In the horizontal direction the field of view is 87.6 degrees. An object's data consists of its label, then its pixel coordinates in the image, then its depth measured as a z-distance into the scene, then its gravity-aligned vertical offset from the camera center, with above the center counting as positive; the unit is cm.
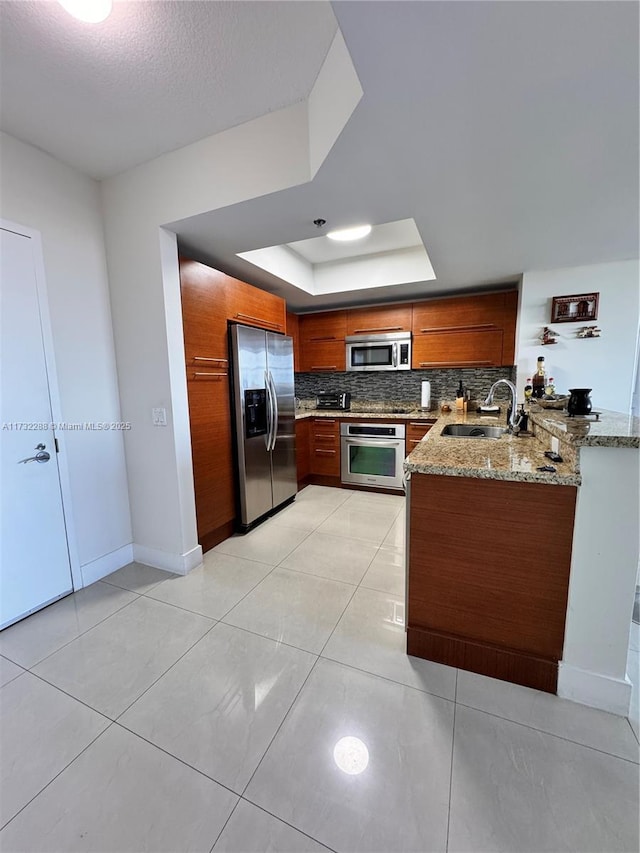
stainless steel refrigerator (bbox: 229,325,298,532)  270 -28
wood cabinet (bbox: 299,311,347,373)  412 +54
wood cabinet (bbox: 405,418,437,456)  353 -51
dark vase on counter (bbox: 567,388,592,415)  154 -10
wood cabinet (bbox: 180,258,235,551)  231 -6
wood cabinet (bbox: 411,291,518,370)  343 +54
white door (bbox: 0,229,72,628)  178 -35
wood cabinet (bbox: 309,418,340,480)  403 -76
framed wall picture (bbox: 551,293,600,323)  285 +62
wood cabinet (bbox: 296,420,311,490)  393 -82
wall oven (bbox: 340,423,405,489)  372 -81
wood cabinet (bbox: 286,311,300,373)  422 +68
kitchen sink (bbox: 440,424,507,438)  260 -39
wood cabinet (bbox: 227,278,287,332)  267 +68
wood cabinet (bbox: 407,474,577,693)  134 -82
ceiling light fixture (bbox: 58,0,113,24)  111 +127
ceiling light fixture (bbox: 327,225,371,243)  279 +127
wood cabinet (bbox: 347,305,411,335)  381 +74
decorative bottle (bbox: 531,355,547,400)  258 -2
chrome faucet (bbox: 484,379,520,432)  231 -25
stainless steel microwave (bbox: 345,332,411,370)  381 +37
